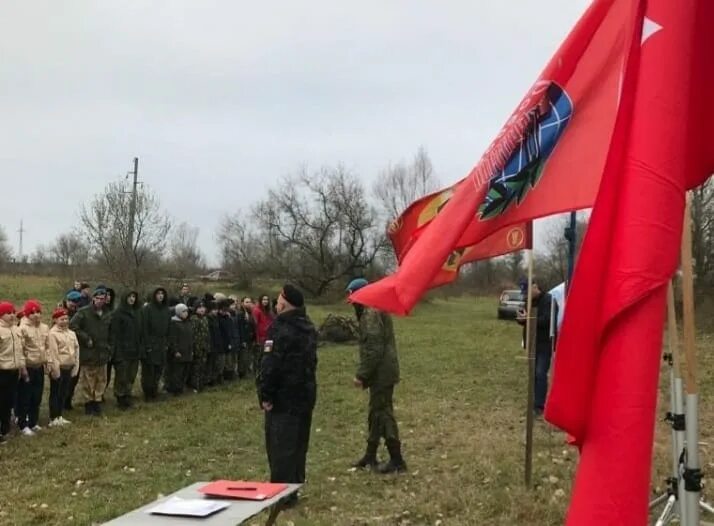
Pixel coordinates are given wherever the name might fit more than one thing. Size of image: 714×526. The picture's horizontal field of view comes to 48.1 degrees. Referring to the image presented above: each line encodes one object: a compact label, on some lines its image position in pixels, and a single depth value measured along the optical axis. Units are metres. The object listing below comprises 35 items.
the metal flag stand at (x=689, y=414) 3.55
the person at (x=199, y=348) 15.32
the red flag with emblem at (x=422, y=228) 4.87
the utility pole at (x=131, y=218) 25.28
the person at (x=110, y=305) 13.05
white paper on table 4.60
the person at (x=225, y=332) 16.48
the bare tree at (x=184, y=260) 32.47
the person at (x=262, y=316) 17.00
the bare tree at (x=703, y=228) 32.09
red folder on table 5.07
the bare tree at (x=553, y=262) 46.40
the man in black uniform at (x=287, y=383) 7.16
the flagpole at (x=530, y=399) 7.79
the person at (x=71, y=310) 12.36
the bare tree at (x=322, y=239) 54.56
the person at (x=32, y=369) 10.88
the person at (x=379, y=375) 8.74
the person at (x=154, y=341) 13.80
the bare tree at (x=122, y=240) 25.14
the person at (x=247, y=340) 17.50
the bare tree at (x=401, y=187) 61.66
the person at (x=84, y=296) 14.10
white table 4.45
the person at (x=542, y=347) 12.33
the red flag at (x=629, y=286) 2.90
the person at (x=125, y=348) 13.05
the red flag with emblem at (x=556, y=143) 3.69
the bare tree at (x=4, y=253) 48.91
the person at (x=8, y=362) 10.30
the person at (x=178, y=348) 14.58
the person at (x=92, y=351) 12.31
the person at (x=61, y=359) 11.47
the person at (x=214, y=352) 16.08
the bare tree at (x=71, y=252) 28.14
